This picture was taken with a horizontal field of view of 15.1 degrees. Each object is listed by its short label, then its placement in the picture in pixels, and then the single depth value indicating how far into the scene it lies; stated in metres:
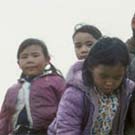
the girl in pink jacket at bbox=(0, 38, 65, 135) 3.43
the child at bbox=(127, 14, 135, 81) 3.11
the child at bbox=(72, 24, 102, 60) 3.50
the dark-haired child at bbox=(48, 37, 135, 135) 2.51
